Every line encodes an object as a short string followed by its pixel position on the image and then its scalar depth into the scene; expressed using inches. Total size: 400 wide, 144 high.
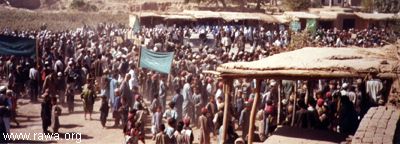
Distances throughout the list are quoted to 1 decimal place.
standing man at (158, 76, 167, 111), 557.9
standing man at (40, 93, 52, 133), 472.1
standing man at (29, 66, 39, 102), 615.2
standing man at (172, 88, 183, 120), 512.1
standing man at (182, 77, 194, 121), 521.7
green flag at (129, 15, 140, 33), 1155.3
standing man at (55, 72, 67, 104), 614.1
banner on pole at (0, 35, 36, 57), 600.1
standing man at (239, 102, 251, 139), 459.8
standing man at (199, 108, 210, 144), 425.4
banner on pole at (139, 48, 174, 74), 605.0
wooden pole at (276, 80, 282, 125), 464.9
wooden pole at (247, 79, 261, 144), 357.1
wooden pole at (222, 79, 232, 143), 359.3
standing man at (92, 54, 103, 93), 685.9
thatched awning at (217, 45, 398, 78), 326.6
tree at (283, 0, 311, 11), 1819.6
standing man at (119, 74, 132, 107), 540.1
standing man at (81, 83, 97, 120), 538.9
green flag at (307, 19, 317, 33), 1240.2
